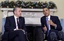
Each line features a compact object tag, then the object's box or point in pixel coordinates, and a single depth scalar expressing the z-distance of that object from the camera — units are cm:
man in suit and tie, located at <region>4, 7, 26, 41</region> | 403
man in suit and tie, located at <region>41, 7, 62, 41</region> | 423
